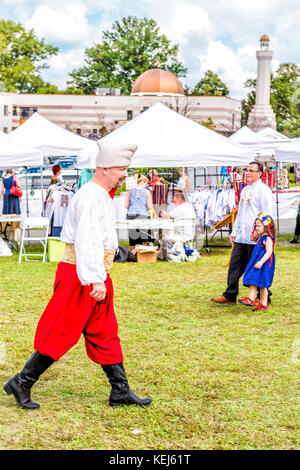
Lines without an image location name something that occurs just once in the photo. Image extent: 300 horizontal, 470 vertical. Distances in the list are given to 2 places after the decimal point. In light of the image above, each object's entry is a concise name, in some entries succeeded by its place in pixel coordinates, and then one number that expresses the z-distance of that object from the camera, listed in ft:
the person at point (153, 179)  51.78
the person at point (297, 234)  51.83
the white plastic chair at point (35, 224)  41.39
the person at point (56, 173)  51.98
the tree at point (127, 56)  275.39
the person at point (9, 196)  49.32
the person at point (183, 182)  52.13
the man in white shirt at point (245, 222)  27.61
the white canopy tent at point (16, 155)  42.32
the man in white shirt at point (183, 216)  43.16
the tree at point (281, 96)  249.55
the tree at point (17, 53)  254.06
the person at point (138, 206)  43.96
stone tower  231.71
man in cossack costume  14.49
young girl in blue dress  26.68
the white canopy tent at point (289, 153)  49.03
